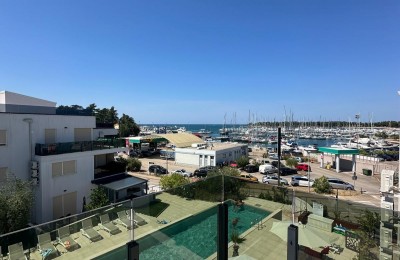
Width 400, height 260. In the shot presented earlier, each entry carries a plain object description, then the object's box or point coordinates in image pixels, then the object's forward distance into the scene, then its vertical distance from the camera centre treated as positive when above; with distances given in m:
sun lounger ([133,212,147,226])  3.65 -1.41
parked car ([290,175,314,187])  28.52 -6.53
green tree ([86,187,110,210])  16.69 -5.09
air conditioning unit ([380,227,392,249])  4.22 -1.91
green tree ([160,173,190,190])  20.73 -4.79
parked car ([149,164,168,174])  33.94 -6.31
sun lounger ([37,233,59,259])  3.41 -1.73
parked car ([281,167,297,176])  35.38 -6.66
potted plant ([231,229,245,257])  5.25 -2.46
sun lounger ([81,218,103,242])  3.57 -1.58
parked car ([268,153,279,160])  47.69 -6.29
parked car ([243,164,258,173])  36.56 -6.52
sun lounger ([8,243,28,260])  3.25 -1.79
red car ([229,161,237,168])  38.28 -6.33
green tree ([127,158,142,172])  35.72 -5.96
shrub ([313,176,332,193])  25.30 -6.23
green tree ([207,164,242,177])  22.42 -4.32
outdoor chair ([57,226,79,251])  3.54 -1.61
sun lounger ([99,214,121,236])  3.61 -1.47
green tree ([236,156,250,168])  38.44 -5.91
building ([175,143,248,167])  38.34 -4.97
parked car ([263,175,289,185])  29.12 -6.60
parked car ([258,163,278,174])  35.34 -6.42
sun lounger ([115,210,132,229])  3.60 -1.38
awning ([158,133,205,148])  45.25 -3.10
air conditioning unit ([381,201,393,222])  3.96 -1.45
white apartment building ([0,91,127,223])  15.60 -2.05
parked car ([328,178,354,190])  27.04 -6.55
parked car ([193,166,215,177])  32.28 -6.29
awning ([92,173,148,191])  19.11 -4.66
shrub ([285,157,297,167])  38.81 -6.05
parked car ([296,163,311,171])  38.24 -6.62
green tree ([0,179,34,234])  12.19 -4.11
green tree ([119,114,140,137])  66.06 -1.18
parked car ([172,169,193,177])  32.40 -6.53
